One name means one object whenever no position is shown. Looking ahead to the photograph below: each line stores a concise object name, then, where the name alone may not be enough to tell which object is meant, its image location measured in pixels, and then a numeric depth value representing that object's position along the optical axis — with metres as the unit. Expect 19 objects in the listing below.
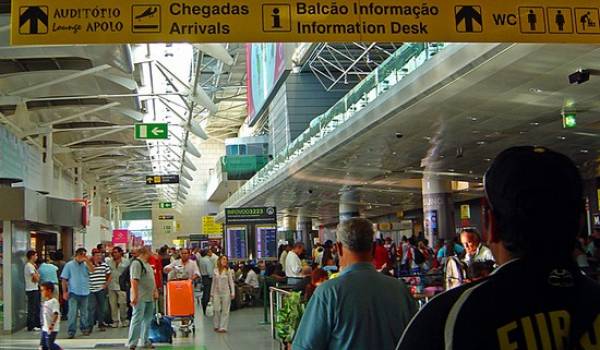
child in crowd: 10.71
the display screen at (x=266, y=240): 20.66
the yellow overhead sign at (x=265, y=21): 6.67
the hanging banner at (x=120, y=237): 43.56
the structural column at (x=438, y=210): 30.91
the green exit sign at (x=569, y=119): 15.04
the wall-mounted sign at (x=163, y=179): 40.61
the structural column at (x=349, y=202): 39.06
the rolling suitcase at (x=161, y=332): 13.39
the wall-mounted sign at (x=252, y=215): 20.78
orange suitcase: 14.31
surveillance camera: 12.55
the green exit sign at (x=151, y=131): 27.08
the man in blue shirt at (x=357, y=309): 3.17
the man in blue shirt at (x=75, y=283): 14.87
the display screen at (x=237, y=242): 20.61
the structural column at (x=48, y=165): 27.33
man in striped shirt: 15.81
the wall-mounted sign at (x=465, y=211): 37.43
